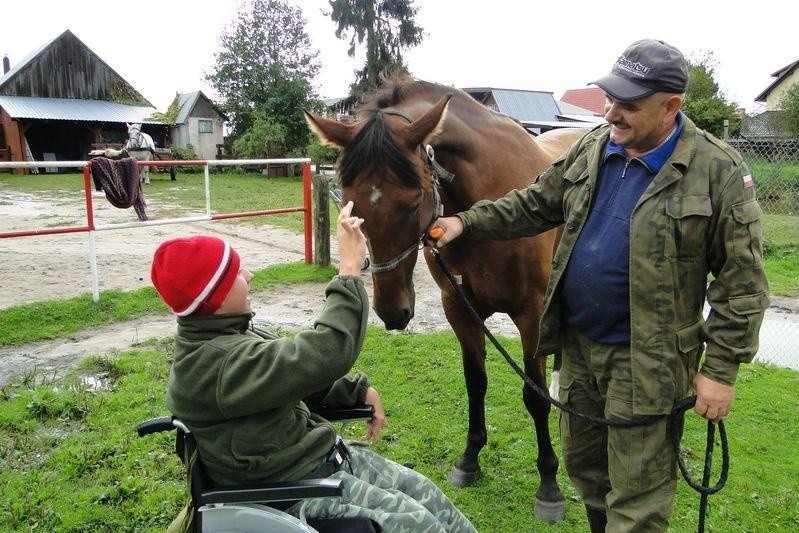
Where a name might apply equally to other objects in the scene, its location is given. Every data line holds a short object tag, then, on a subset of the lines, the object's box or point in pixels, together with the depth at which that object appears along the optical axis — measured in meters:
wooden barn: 26.61
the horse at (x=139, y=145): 21.05
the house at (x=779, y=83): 38.75
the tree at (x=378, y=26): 28.88
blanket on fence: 6.07
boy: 1.55
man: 1.74
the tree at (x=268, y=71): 28.50
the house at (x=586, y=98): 51.78
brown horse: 2.23
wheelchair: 1.56
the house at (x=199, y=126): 32.72
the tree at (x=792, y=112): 23.54
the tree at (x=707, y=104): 23.14
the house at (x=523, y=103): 29.69
